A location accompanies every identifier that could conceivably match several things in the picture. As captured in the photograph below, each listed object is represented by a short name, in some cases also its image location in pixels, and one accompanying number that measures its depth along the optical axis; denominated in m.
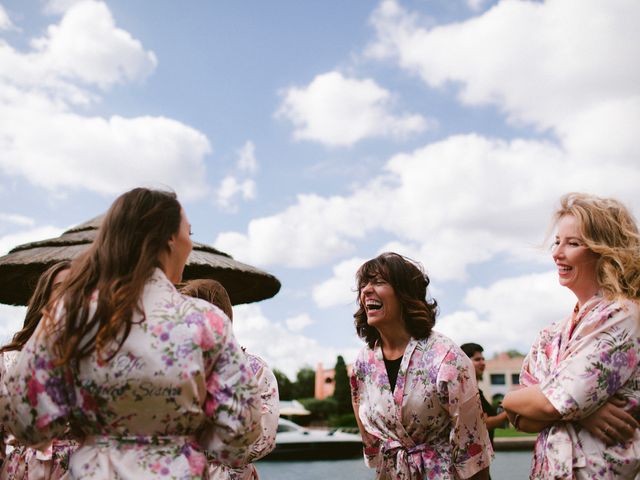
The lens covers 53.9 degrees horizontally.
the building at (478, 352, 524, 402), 69.00
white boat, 24.05
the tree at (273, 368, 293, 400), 76.35
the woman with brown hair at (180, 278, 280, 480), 3.24
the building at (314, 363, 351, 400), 75.75
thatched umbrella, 5.70
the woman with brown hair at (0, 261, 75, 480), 2.88
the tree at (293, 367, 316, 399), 81.25
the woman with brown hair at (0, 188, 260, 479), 1.75
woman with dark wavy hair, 3.06
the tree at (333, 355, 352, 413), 56.25
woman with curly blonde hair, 2.28
